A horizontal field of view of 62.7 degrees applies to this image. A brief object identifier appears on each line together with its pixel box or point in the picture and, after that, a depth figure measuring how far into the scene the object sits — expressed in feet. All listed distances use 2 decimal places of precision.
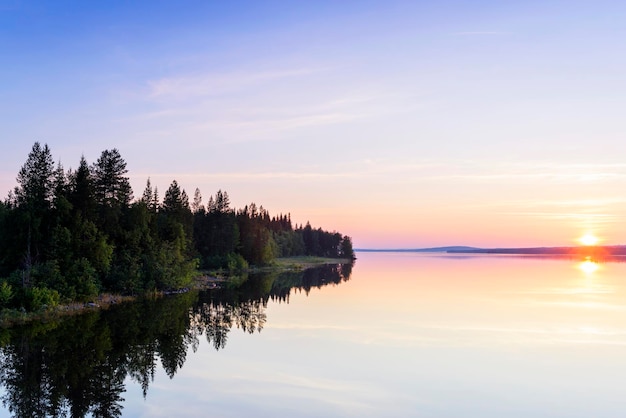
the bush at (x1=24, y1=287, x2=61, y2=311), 139.23
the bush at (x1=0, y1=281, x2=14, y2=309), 132.87
